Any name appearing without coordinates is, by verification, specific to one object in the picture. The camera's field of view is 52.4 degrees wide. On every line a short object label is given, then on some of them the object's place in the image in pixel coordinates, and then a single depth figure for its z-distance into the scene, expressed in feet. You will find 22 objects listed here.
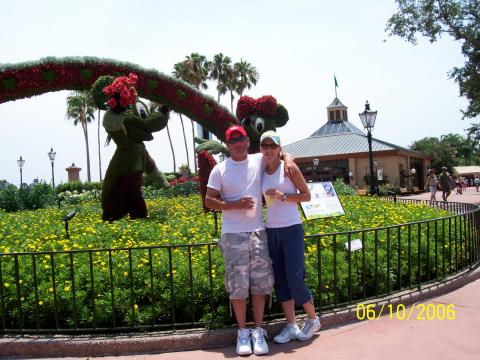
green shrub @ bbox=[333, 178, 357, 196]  51.56
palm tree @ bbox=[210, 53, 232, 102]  137.31
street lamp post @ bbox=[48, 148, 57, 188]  106.93
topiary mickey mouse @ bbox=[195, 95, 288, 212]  38.04
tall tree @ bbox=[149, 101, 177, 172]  149.89
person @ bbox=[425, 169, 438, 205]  65.72
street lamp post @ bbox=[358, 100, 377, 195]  47.88
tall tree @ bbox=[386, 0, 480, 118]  68.39
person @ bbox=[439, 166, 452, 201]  64.65
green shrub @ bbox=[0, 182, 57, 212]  56.29
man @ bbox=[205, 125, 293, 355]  12.51
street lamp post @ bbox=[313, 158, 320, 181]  124.20
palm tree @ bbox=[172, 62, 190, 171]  132.77
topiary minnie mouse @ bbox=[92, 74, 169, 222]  30.63
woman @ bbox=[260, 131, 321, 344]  12.84
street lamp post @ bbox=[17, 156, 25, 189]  108.78
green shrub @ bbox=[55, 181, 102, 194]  108.76
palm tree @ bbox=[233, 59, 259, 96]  140.46
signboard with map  20.89
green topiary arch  32.99
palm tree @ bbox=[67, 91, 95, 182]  166.40
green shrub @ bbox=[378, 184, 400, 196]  99.19
